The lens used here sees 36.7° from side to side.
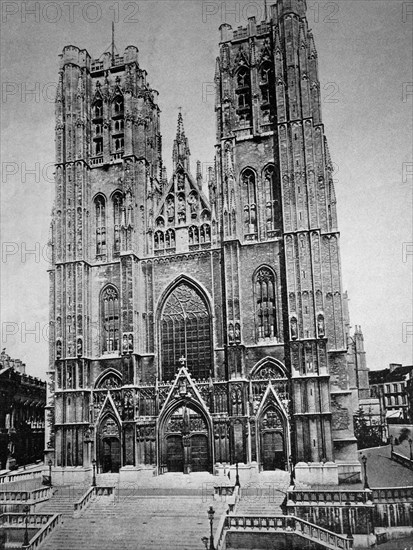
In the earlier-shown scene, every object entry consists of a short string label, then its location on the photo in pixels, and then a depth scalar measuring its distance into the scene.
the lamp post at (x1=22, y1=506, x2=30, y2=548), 31.62
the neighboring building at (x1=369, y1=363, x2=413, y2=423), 80.31
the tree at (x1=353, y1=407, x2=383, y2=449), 61.96
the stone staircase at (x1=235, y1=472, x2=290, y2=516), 33.34
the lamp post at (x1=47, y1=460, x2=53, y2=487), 42.18
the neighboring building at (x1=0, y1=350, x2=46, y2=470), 55.53
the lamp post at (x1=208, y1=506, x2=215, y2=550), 28.83
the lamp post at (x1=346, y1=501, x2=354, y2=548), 30.46
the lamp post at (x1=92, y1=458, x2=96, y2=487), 40.21
